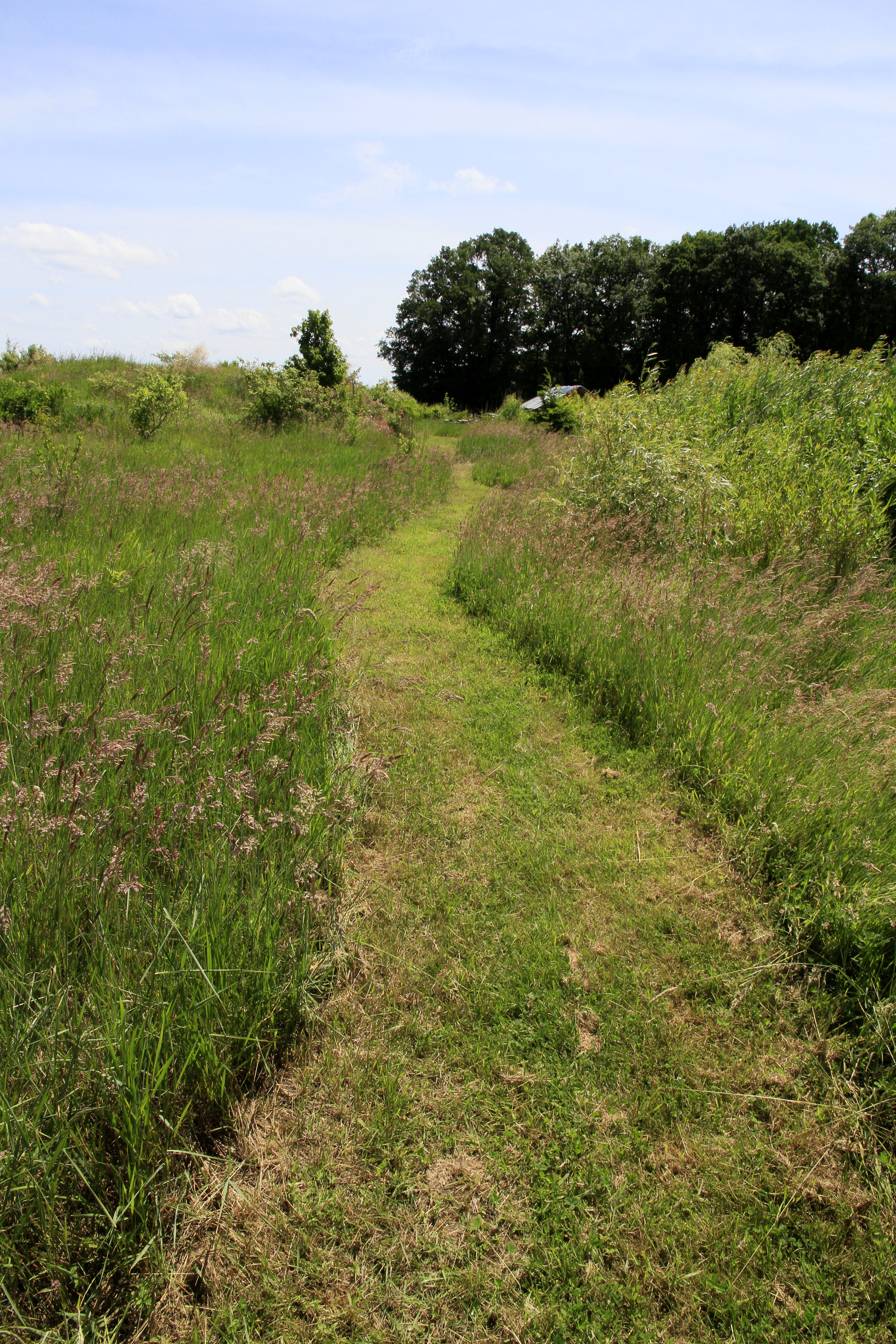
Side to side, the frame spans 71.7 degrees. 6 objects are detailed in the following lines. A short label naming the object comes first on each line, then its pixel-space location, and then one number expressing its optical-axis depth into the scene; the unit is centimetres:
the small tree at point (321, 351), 1702
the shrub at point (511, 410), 2520
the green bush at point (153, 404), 1070
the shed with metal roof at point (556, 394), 2092
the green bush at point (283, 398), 1402
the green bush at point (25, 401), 1055
